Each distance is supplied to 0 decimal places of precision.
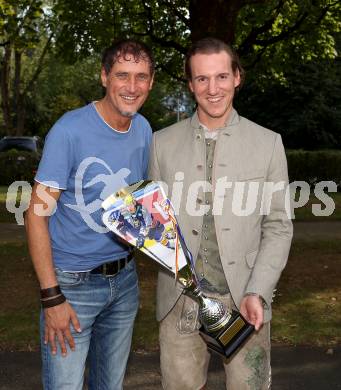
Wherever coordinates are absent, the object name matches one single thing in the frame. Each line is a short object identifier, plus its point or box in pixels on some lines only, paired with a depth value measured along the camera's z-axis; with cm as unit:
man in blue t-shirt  288
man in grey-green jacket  303
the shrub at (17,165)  1995
